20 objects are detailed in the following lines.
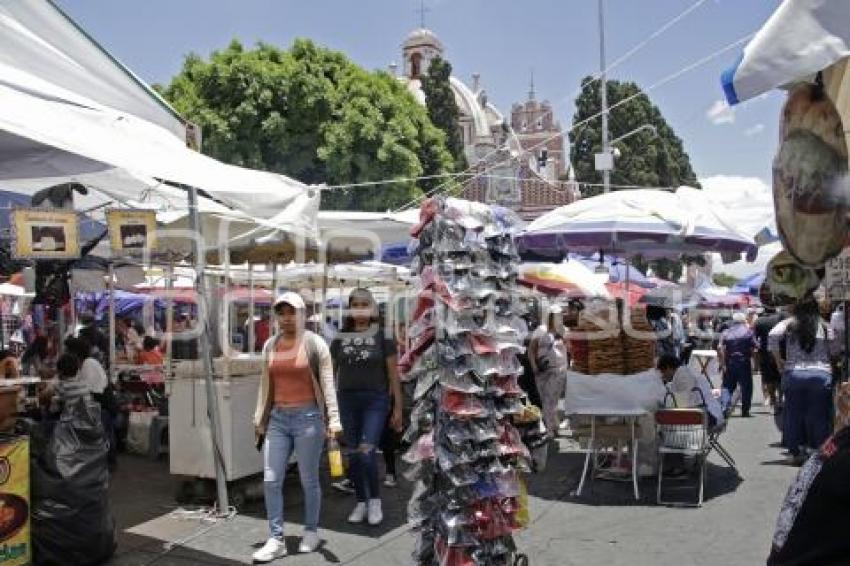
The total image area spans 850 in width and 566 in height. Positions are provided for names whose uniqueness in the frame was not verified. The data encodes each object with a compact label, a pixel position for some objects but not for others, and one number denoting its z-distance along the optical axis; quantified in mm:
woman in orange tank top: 5441
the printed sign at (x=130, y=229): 5695
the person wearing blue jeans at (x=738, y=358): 12219
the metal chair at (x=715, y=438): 7277
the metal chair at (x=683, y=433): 6801
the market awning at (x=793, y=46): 2062
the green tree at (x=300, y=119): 25188
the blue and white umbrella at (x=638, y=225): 7523
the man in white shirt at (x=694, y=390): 7238
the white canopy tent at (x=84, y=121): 4328
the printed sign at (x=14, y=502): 4785
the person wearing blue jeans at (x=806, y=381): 8094
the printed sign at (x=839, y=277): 3408
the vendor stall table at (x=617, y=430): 7047
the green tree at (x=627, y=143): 40156
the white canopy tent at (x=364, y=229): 8164
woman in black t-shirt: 6156
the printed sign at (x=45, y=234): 5203
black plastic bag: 5020
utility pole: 23875
